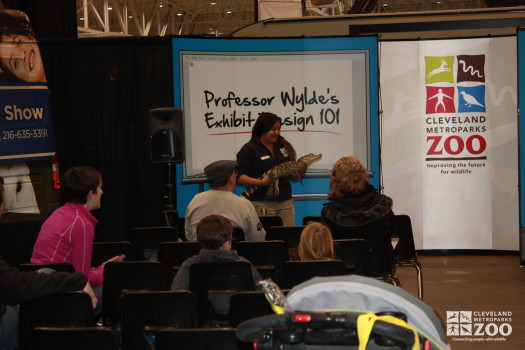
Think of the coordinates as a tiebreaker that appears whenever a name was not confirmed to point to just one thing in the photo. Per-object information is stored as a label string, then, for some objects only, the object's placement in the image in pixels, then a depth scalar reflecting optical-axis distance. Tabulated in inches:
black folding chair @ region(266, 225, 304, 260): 227.6
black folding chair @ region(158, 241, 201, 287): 206.5
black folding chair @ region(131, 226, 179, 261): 234.5
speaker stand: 312.0
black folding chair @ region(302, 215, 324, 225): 249.3
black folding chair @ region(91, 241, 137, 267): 210.8
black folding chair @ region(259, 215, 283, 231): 259.4
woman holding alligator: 281.1
